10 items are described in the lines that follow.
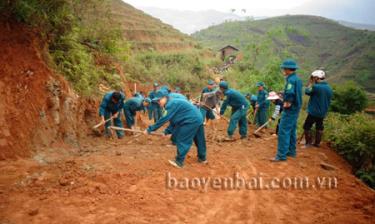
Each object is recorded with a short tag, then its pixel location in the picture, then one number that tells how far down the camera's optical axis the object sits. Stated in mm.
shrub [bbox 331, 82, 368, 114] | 21250
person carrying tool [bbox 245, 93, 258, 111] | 12008
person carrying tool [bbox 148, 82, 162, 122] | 12880
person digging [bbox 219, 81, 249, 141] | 8688
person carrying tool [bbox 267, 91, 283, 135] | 8422
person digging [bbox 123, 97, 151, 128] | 8844
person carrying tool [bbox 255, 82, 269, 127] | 10781
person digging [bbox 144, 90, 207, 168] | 5742
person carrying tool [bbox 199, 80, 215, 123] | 9992
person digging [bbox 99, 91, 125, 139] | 7657
